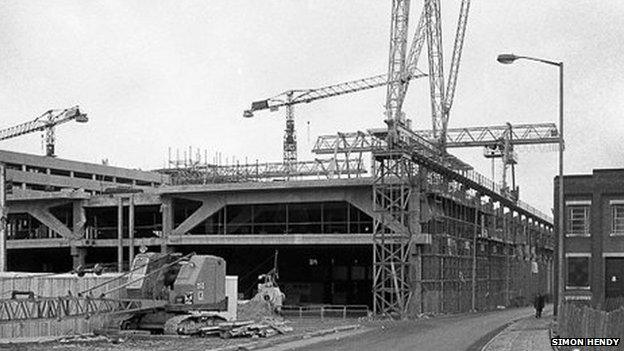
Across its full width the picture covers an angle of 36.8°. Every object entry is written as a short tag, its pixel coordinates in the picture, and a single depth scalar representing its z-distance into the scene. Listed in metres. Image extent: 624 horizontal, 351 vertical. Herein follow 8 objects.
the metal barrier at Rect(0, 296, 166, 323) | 33.72
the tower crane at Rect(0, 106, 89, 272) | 177.88
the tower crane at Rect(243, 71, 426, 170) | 160.00
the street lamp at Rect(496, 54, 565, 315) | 38.59
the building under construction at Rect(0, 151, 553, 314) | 72.38
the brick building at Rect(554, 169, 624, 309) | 59.03
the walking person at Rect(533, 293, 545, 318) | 60.28
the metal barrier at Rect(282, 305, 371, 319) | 71.06
